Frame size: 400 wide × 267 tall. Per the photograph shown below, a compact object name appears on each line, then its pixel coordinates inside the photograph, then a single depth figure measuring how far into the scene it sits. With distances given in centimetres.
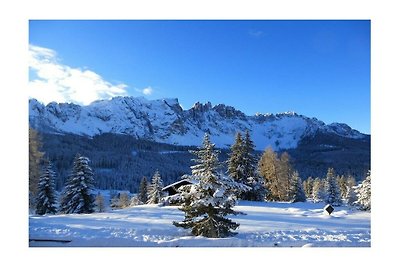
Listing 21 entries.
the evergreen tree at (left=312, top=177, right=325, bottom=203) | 4679
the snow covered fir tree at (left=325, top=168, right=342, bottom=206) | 4009
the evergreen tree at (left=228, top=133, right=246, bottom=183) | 2850
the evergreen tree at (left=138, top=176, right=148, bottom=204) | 4872
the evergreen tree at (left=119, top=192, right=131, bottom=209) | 5668
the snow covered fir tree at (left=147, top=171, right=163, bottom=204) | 3908
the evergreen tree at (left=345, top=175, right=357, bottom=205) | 3797
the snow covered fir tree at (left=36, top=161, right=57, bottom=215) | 2708
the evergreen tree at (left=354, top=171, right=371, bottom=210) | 2241
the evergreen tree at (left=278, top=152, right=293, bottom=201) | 3303
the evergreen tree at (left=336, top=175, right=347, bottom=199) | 6007
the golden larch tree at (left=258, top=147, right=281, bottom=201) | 3223
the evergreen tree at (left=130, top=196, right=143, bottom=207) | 4896
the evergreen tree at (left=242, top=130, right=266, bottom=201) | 2833
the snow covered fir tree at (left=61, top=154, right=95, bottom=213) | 2666
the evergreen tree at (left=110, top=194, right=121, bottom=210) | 5618
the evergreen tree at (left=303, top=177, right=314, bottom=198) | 6556
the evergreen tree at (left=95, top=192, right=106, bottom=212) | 4981
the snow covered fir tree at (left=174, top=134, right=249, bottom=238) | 1214
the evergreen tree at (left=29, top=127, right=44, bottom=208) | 1514
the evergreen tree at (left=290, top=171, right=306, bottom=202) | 3409
